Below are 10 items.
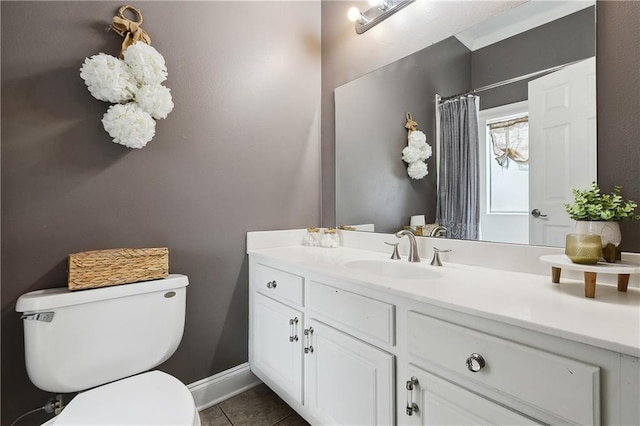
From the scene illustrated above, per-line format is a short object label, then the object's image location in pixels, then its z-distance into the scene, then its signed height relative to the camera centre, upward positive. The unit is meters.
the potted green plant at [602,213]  0.88 -0.01
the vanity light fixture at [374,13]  1.58 +1.09
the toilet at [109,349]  0.89 -0.52
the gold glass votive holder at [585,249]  0.83 -0.11
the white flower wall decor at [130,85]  1.16 +0.51
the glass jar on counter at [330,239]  1.83 -0.18
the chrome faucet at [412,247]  1.40 -0.18
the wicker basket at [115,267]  1.11 -0.22
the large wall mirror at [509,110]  1.04 +0.41
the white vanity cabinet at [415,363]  0.60 -0.42
